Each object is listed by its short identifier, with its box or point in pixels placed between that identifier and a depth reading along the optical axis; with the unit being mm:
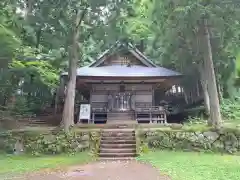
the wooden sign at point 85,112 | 11334
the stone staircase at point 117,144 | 7818
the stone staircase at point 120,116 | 12300
